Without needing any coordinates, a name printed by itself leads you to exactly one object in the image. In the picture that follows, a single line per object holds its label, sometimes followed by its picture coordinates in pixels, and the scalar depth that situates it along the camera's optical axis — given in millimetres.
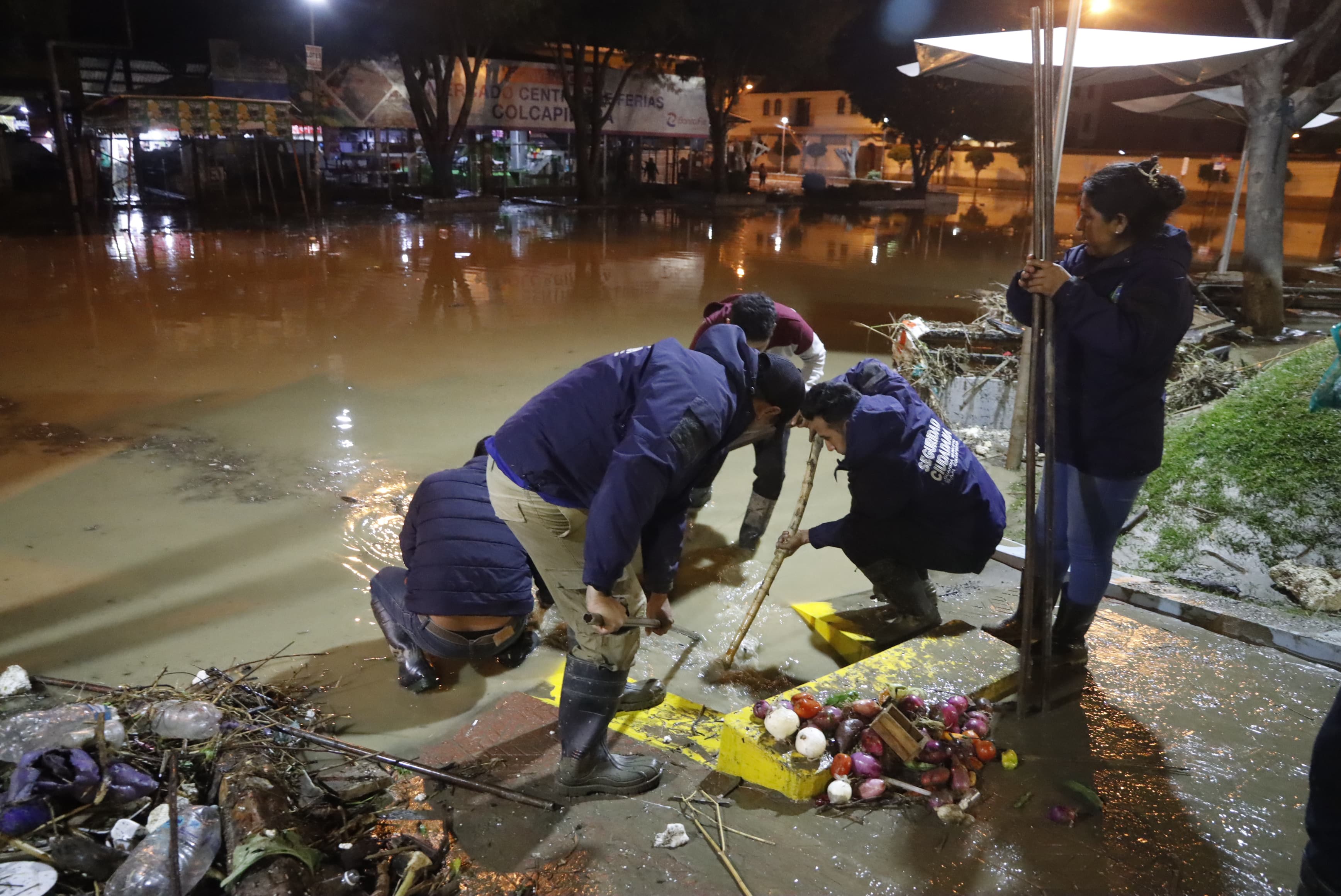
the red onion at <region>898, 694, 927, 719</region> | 2871
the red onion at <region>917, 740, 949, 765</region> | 2758
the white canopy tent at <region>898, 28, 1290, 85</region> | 5570
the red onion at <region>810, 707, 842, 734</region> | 2816
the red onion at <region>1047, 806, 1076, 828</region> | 2586
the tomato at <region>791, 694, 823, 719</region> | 2830
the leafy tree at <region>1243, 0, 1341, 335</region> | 9352
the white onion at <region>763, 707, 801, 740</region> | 2775
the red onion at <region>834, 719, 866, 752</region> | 2764
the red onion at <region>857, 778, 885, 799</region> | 2654
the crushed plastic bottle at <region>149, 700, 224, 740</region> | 2910
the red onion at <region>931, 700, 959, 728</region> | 2908
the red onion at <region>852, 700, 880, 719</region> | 2859
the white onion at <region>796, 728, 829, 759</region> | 2717
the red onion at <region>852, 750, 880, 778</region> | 2703
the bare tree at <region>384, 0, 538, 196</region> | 20266
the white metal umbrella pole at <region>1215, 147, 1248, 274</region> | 12508
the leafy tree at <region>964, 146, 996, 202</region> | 43875
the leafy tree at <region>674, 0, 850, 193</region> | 24984
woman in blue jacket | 2822
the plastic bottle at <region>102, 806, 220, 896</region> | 2223
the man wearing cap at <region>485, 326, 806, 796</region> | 2346
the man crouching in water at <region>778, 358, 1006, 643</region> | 3354
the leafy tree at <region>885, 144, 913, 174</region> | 41719
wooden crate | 2707
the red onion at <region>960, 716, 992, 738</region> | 2881
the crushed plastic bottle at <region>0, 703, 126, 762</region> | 2699
